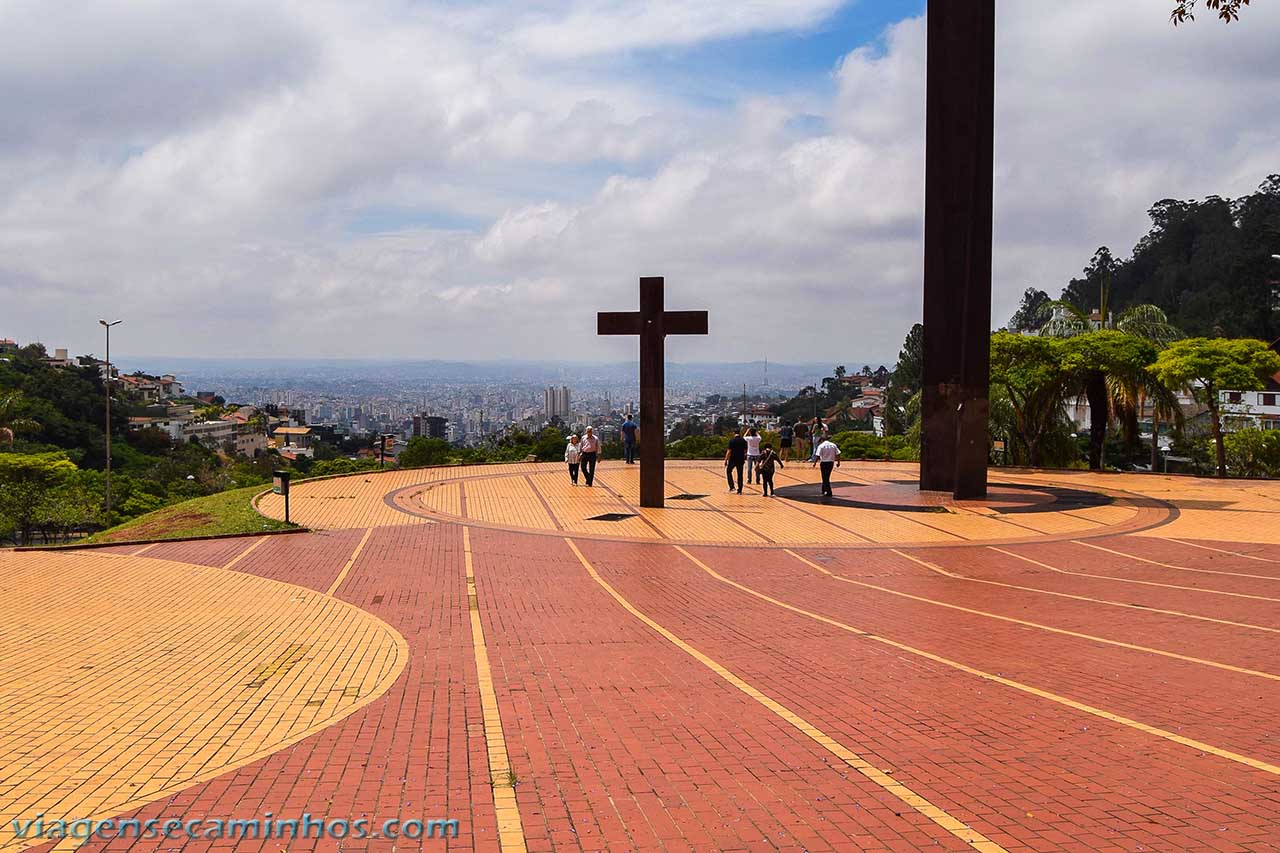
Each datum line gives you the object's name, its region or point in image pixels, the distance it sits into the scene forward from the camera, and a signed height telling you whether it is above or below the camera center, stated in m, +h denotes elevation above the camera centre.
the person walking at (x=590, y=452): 23.77 -1.03
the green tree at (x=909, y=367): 68.01 +3.13
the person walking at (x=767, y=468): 21.16 -1.28
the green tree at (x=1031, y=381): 27.64 +0.83
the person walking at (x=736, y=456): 22.20 -1.06
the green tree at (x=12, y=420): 52.78 -0.49
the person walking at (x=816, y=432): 26.27 -0.65
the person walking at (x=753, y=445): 22.94 -0.82
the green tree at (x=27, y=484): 37.53 -3.02
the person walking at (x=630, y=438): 27.96 -0.81
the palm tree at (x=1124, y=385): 27.47 +0.69
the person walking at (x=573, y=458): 24.22 -1.19
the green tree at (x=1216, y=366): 24.36 +1.11
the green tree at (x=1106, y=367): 27.02 +1.20
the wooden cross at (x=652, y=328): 19.19 +1.63
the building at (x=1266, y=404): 57.78 +0.35
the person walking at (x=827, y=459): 20.73 -1.05
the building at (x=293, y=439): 116.51 -3.67
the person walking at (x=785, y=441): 27.60 -0.88
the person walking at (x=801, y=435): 31.25 -0.84
